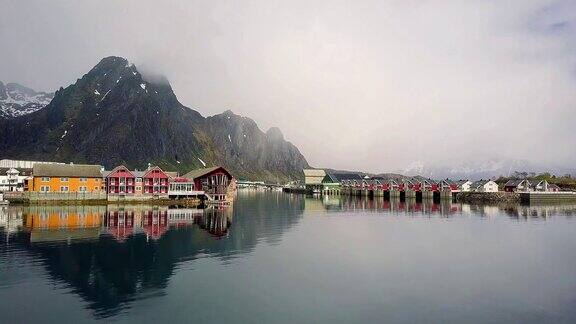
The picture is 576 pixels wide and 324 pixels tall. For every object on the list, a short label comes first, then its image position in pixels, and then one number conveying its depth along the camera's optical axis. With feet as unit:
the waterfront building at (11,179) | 416.67
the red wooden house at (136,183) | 332.80
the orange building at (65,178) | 314.96
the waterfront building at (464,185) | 542.24
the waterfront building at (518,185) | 506.07
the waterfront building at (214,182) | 360.48
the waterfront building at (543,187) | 497.17
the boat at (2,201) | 309.53
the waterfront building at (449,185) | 531.66
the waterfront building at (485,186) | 529.04
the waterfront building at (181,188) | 354.15
